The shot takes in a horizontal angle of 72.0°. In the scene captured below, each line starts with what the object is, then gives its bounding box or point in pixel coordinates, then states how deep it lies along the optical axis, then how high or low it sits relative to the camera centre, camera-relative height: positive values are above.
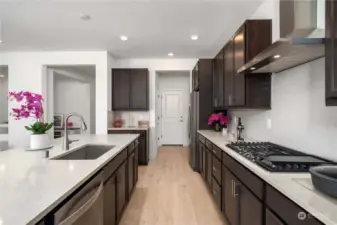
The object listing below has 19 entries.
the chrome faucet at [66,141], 2.36 -0.33
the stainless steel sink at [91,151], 2.68 -0.51
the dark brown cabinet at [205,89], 4.76 +0.41
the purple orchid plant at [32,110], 2.13 -0.01
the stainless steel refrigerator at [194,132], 4.94 -0.52
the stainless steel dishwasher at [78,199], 1.02 -0.48
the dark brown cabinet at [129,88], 5.93 +0.53
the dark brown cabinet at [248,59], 2.63 +0.56
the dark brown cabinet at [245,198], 1.18 -0.63
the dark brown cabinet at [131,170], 3.13 -0.89
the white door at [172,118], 8.59 -0.34
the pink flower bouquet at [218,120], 4.41 -0.22
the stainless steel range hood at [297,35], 1.55 +0.55
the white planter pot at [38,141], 2.29 -0.32
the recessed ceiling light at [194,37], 4.35 +1.38
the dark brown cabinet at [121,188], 2.41 -0.88
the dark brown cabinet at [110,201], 1.94 -0.82
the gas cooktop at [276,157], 1.55 -0.39
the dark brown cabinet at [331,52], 1.18 +0.30
